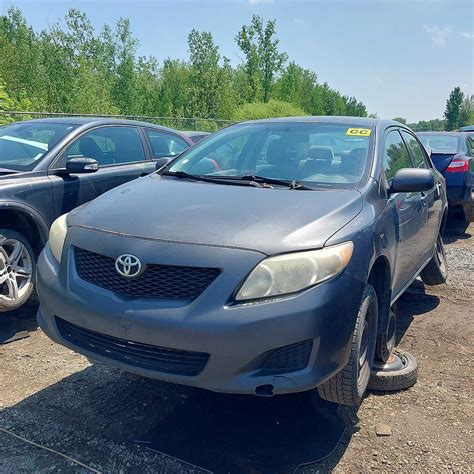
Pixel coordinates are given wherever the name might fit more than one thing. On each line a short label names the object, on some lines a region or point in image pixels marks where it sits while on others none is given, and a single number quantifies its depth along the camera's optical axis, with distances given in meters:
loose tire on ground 3.12
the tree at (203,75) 34.22
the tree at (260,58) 41.81
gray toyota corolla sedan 2.14
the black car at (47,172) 3.98
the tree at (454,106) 79.00
